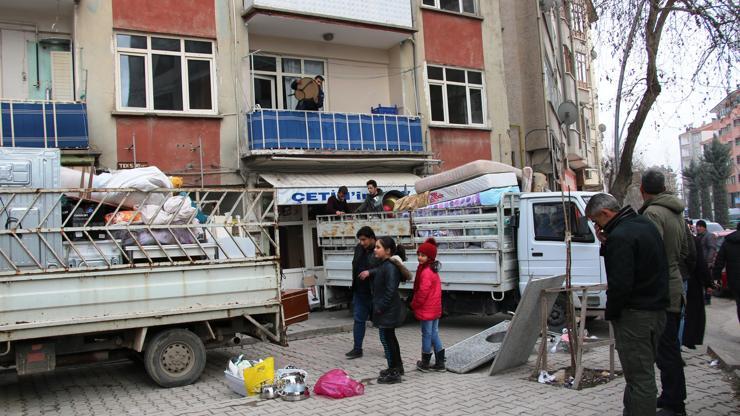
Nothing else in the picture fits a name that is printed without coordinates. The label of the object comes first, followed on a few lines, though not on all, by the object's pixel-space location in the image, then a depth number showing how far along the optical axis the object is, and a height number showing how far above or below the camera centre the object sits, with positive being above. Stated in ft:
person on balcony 46.88 +10.59
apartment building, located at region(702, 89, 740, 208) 281.33 +23.80
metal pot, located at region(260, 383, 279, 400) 21.01 -5.17
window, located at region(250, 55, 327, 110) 49.95 +12.95
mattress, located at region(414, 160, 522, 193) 36.37 +3.09
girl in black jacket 22.44 -2.82
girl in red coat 23.66 -2.57
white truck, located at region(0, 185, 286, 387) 20.68 -1.25
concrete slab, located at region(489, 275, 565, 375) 22.04 -3.85
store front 45.29 +2.04
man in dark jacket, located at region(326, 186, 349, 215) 40.29 +1.95
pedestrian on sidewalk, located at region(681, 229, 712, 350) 22.82 -3.41
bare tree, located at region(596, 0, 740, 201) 34.73 +10.45
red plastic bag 20.97 -5.18
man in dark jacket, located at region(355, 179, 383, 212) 39.40 +1.99
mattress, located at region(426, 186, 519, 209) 34.99 +1.48
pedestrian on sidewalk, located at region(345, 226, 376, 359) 27.84 -2.88
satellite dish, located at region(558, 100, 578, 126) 59.36 +10.17
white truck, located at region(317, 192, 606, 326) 31.63 -1.36
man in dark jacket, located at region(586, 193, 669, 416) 14.08 -1.92
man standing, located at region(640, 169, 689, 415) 16.84 -2.08
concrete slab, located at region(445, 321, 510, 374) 24.03 -5.07
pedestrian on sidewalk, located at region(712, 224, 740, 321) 24.14 -2.00
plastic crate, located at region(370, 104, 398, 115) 52.16 +10.08
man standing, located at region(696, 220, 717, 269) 45.01 -2.23
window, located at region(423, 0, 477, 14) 57.62 +20.78
